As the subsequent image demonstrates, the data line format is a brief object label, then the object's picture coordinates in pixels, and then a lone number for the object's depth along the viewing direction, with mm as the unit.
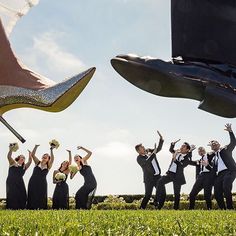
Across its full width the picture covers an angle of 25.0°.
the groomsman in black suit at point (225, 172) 10830
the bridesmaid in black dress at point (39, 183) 12000
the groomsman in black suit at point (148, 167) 12195
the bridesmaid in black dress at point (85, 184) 12234
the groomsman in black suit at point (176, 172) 11953
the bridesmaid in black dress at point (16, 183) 12000
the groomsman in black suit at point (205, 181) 11571
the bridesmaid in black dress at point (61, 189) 12672
